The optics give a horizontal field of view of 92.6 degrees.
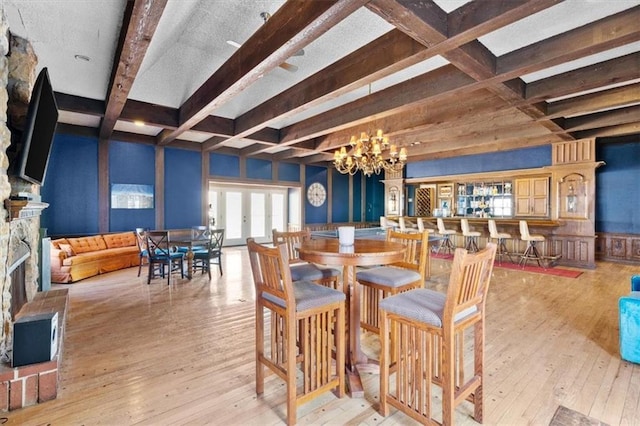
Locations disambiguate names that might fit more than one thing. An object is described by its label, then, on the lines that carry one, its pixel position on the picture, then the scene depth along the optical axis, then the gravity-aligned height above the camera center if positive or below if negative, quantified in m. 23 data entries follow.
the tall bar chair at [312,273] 2.62 -0.54
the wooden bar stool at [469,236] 7.53 -0.63
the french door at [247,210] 9.20 +0.04
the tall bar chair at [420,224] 8.18 -0.34
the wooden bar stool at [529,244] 6.58 -0.74
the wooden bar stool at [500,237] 7.03 -0.60
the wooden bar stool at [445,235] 7.90 -0.64
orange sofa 5.18 -0.81
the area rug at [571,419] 1.80 -1.25
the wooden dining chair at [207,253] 5.46 -0.74
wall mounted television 2.30 +0.66
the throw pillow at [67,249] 5.36 -0.66
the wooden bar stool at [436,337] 1.61 -0.72
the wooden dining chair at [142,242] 5.34 -0.54
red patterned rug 5.84 -1.20
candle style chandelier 4.61 +0.92
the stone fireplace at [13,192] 2.15 +0.11
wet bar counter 6.51 -0.60
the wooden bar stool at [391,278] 2.44 -0.55
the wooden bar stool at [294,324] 1.81 -0.74
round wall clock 10.56 +0.61
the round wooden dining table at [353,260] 2.03 -0.33
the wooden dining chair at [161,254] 5.10 -0.73
